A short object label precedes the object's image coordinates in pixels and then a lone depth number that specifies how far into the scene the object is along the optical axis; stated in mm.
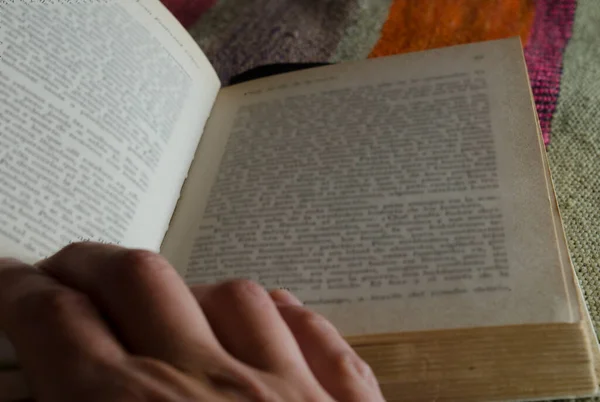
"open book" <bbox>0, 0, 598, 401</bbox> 404
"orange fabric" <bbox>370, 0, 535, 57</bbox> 699
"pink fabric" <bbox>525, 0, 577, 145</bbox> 617
